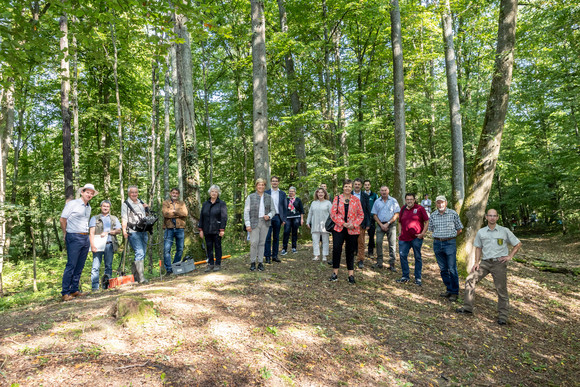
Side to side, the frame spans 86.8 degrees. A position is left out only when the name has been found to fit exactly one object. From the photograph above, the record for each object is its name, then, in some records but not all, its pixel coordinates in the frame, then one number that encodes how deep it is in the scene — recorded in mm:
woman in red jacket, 6453
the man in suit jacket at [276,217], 7785
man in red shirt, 7152
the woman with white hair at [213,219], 6742
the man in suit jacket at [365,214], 7922
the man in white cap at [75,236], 5605
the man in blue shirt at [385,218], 7812
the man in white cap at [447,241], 6695
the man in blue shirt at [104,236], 6505
